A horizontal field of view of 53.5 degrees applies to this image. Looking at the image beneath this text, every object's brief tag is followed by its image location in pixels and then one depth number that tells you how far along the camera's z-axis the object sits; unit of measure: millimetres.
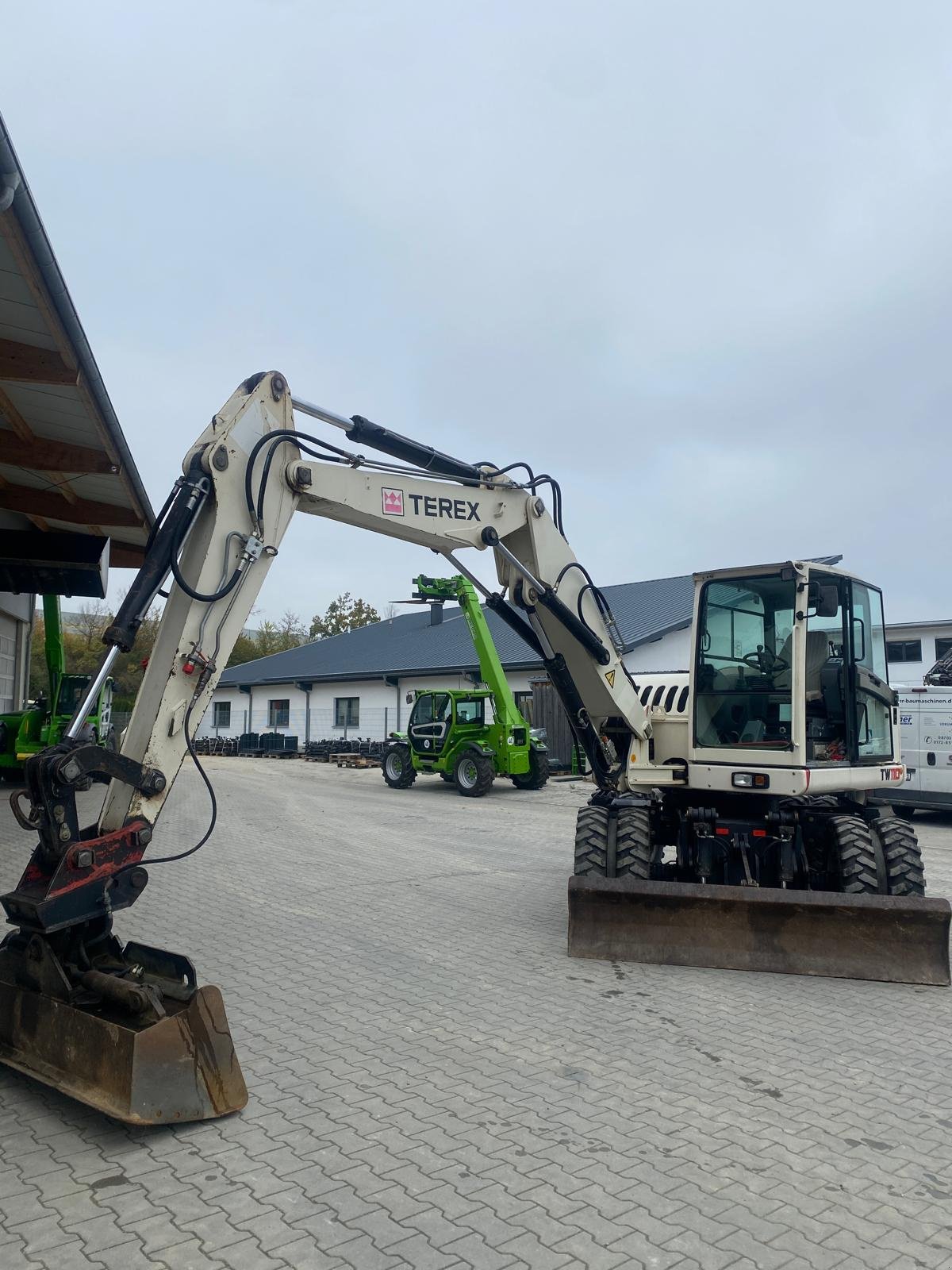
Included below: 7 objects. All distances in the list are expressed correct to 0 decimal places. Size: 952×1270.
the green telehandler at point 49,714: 17594
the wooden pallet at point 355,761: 29781
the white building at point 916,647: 29328
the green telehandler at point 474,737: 20359
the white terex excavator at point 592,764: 4188
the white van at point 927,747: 15164
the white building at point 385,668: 27781
